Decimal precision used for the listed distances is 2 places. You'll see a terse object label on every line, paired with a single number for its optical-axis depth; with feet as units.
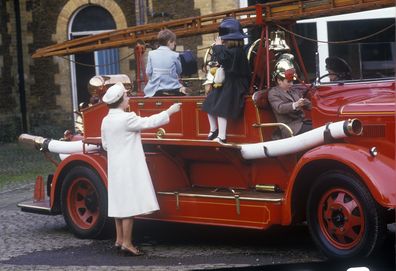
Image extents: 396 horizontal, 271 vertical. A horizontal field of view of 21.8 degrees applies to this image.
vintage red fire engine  26.17
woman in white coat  29.71
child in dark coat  29.78
